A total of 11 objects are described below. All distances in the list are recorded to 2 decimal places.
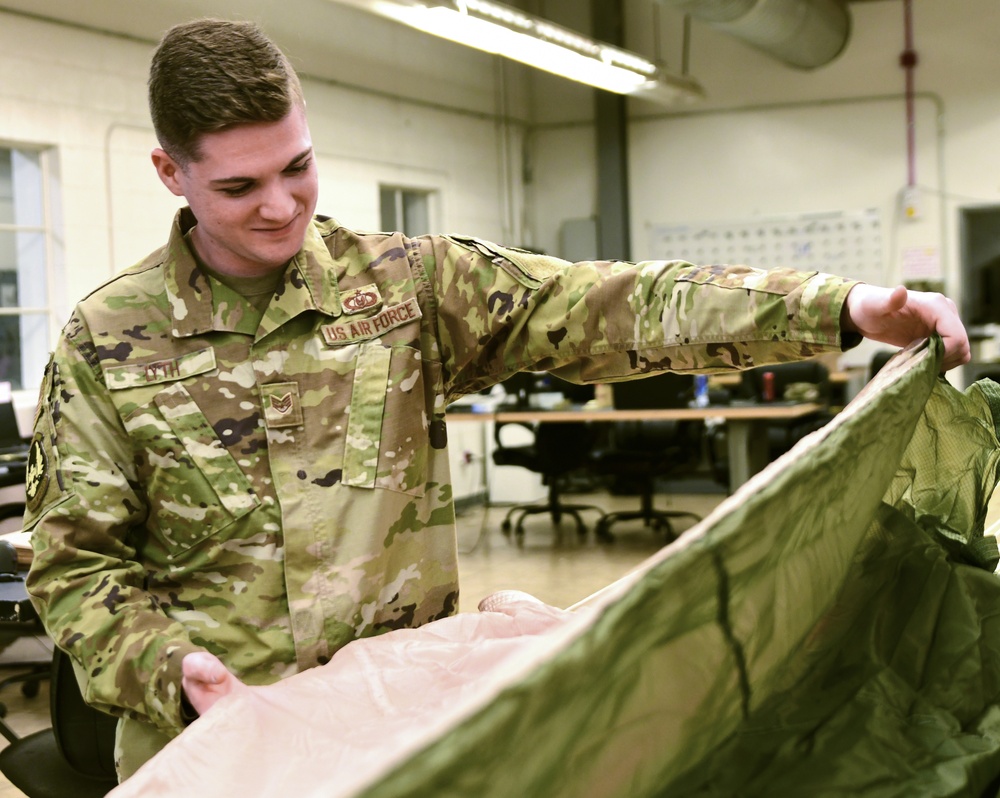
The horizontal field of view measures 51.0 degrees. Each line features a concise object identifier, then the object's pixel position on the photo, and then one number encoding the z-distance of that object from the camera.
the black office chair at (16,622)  2.69
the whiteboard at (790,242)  8.48
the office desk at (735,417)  5.28
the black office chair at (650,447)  5.56
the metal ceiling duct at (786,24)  6.46
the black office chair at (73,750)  1.85
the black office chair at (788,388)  6.43
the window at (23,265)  5.46
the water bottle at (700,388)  5.95
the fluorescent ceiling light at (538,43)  5.46
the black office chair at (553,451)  6.21
